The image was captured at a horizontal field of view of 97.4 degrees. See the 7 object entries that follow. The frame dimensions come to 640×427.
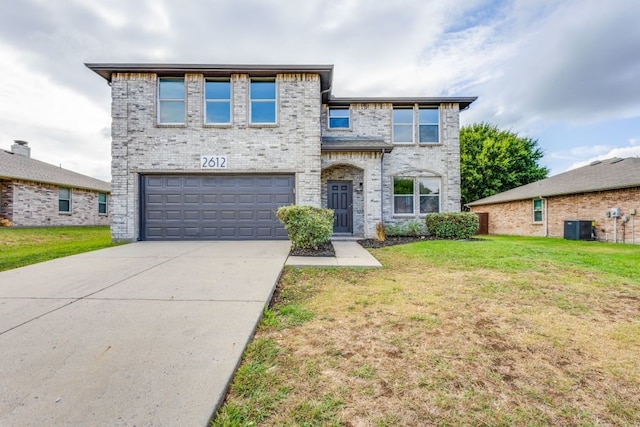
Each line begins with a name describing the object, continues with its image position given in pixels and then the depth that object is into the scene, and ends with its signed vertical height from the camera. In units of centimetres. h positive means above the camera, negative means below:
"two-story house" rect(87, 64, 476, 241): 958 +234
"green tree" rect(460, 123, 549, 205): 2472 +449
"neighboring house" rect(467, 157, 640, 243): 1092 +56
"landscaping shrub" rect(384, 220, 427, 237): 1182 -62
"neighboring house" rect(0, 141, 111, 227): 1404 +121
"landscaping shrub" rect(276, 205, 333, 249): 702 -27
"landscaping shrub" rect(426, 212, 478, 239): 1066 -37
